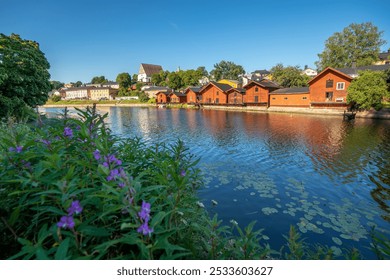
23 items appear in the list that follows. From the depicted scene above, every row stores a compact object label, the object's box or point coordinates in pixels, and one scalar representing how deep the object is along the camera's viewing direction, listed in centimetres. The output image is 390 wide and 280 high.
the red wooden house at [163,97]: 6469
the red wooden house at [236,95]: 4722
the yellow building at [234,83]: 6912
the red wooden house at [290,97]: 3778
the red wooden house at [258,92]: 4259
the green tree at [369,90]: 2655
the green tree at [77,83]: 15898
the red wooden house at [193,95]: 5731
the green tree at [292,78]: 5428
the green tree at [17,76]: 1511
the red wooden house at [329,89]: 3278
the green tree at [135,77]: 12579
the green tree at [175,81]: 7875
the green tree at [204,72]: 7929
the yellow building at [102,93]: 10177
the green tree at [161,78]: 9544
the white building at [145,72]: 12325
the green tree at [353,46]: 5065
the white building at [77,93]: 10675
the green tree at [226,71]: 8812
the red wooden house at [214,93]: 5066
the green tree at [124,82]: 9544
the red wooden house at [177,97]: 6236
